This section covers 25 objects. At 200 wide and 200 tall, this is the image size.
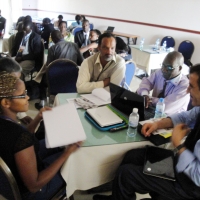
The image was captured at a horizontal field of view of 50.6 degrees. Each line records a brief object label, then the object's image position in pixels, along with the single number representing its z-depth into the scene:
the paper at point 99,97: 1.80
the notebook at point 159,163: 1.27
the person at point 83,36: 4.51
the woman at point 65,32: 4.55
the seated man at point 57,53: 3.06
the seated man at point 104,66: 2.16
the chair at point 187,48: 5.14
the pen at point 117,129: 1.41
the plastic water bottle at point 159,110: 1.68
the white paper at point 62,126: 1.15
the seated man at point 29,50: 3.62
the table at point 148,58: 4.18
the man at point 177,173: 1.20
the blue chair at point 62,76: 2.54
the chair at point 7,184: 0.94
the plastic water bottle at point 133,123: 1.40
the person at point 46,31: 5.11
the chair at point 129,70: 2.62
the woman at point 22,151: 1.00
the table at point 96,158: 1.28
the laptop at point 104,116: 1.45
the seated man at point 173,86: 1.92
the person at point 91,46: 3.95
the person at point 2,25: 8.06
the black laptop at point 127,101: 1.46
